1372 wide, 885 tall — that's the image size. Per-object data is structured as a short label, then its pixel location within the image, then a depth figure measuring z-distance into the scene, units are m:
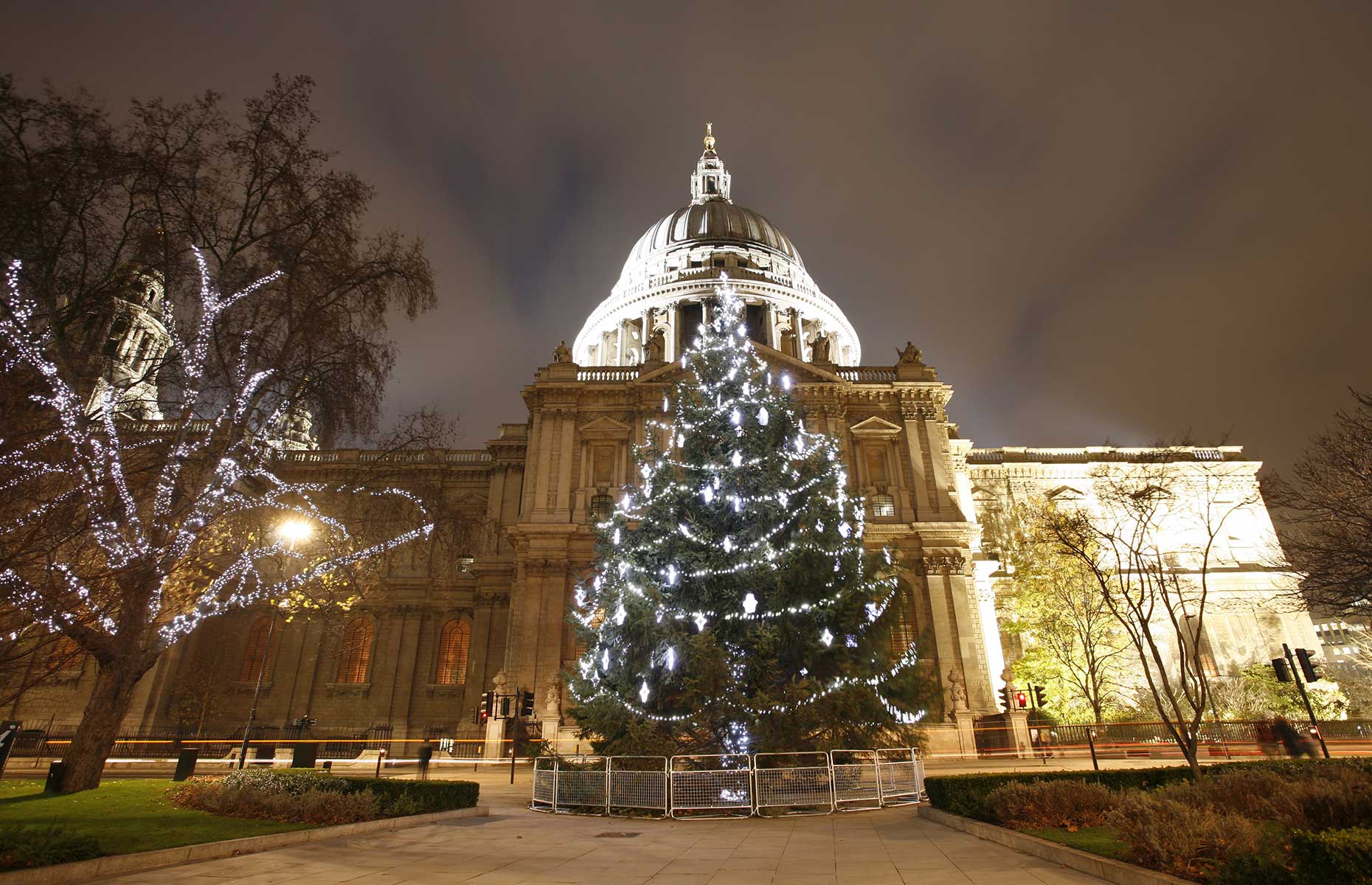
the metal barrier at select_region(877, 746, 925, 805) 15.12
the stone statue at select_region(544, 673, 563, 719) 28.30
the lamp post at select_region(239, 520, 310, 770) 18.95
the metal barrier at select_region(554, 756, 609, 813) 14.57
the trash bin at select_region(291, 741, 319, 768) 21.77
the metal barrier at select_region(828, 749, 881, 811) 14.39
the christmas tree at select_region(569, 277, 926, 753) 15.12
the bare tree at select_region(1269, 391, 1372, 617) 17.83
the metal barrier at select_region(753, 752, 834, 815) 13.91
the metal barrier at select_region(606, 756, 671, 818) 14.07
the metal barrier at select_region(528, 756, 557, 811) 15.35
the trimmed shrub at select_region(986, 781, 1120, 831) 10.52
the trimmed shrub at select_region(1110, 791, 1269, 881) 7.16
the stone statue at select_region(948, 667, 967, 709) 29.02
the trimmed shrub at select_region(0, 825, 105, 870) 7.48
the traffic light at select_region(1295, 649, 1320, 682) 20.38
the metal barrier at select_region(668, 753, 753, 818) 13.81
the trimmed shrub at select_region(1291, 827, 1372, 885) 5.39
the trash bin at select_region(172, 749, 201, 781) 17.33
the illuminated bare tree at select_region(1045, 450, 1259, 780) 34.00
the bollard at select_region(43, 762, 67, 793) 13.05
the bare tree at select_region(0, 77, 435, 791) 12.41
